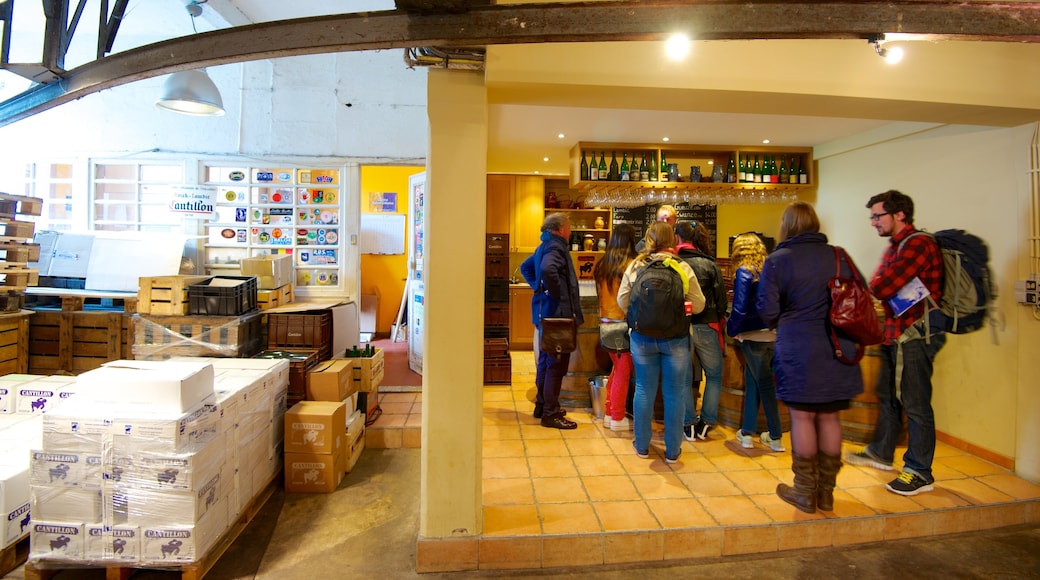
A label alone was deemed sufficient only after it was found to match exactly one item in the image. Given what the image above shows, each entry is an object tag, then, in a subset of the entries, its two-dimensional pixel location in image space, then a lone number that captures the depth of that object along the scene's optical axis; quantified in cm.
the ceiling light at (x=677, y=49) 254
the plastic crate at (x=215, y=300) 412
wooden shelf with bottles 557
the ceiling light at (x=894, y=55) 268
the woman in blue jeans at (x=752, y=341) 340
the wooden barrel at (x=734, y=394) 390
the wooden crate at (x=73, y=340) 457
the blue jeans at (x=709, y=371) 367
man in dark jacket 390
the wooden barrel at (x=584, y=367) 445
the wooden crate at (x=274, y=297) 456
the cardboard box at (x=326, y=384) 366
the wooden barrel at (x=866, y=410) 369
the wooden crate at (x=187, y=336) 408
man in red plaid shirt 297
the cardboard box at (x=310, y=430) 329
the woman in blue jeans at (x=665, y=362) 328
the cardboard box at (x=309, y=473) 333
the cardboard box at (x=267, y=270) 480
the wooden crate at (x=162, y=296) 411
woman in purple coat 262
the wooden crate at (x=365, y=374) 409
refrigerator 564
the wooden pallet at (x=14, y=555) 242
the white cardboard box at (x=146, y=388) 233
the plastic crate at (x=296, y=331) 417
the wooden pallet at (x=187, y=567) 230
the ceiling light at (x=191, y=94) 401
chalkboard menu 731
